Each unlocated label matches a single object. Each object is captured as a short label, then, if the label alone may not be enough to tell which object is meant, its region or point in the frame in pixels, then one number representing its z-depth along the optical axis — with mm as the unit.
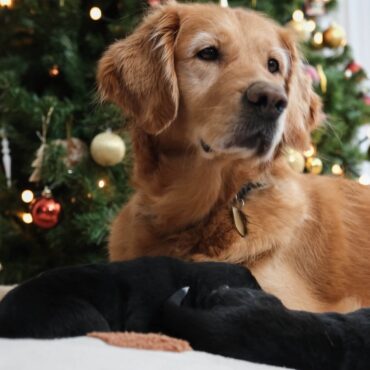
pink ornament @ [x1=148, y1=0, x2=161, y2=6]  2498
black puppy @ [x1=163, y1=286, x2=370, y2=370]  916
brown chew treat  812
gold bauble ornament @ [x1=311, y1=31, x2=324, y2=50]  3105
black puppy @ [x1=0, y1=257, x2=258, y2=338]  939
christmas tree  2490
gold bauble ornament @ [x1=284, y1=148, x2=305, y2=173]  2533
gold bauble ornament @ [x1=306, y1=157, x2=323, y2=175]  2896
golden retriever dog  1540
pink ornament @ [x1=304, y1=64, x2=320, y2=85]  2729
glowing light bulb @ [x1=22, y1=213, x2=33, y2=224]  2623
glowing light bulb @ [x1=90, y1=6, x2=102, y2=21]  2662
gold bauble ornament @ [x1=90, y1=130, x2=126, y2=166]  2420
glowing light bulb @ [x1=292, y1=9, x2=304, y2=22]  2924
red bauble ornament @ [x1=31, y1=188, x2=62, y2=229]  2418
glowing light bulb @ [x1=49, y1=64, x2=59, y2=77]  2732
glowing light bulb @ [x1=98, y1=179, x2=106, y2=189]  2538
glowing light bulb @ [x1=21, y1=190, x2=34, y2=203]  2621
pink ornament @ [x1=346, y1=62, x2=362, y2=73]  3277
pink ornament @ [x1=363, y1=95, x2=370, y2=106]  3296
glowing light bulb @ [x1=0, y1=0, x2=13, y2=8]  2631
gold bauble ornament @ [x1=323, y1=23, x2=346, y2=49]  3127
